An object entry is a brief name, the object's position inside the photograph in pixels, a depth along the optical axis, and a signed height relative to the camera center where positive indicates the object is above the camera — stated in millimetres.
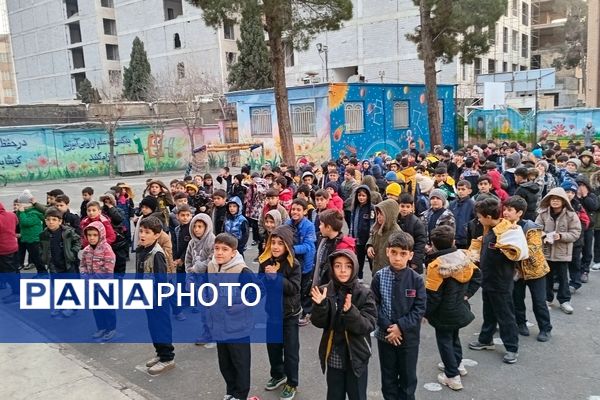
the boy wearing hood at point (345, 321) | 3268 -1314
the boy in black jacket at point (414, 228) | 5211 -1146
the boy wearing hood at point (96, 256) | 5363 -1275
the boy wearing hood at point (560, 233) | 5527 -1334
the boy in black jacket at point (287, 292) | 4117 -1365
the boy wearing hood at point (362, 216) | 6371 -1184
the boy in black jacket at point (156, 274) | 4750 -1353
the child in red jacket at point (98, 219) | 6277 -1020
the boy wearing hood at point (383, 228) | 5121 -1102
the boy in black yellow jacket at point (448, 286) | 3938 -1352
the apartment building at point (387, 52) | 35625 +5911
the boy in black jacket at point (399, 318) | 3658 -1459
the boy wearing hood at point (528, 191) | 6465 -987
